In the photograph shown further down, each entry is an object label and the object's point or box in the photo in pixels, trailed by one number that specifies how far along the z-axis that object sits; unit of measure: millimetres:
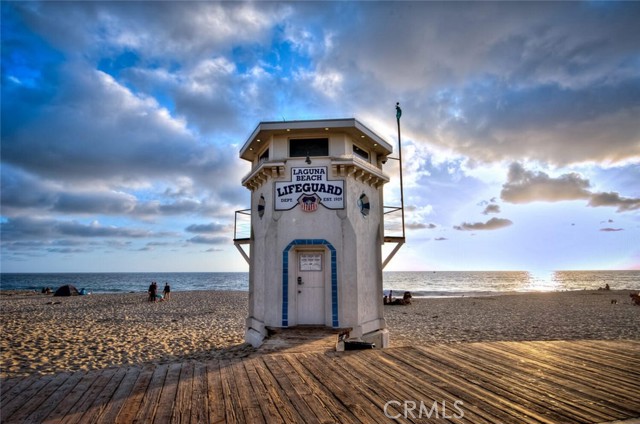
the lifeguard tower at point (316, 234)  11688
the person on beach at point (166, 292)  37297
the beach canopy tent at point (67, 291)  43844
